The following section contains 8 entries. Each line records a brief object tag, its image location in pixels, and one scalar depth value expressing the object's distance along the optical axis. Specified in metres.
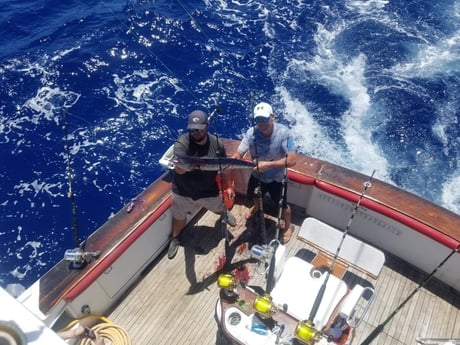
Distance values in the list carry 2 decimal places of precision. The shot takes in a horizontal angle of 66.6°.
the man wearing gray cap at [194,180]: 4.13
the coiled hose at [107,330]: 3.98
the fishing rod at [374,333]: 3.17
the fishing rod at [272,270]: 3.84
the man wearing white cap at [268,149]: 4.06
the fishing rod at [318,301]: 3.55
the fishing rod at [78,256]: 3.88
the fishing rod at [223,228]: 4.19
